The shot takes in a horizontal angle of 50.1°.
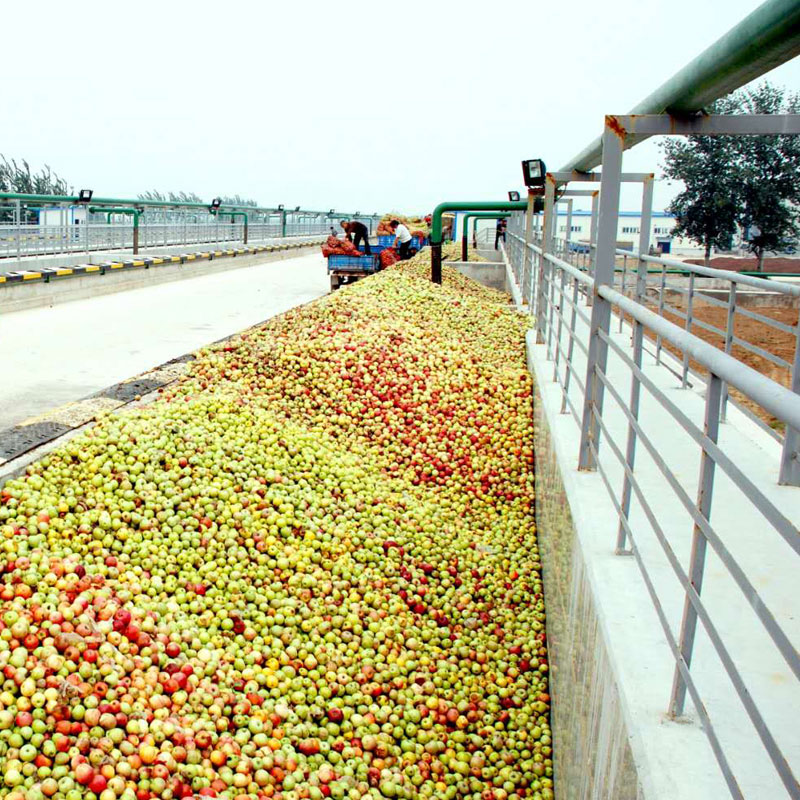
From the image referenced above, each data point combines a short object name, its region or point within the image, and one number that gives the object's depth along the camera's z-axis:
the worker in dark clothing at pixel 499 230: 33.19
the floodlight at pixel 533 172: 10.23
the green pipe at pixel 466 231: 22.59
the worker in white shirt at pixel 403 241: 20.73
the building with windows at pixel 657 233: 41.12
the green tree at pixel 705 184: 34.03
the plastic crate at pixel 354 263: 18.52
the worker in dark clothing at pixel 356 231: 19.06
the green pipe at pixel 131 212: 21.64
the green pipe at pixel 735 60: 2.15
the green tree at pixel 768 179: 32.03
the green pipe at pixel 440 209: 15.17
